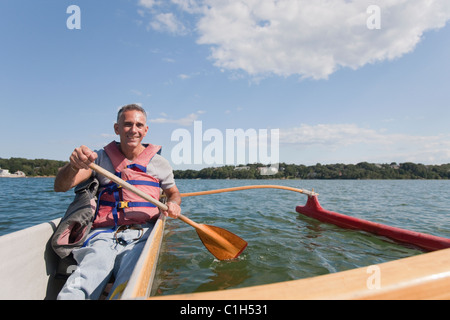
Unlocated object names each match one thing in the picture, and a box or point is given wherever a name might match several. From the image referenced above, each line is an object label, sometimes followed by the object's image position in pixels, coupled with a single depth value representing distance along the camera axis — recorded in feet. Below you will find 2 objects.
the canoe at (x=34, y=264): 6.07
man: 6.45
